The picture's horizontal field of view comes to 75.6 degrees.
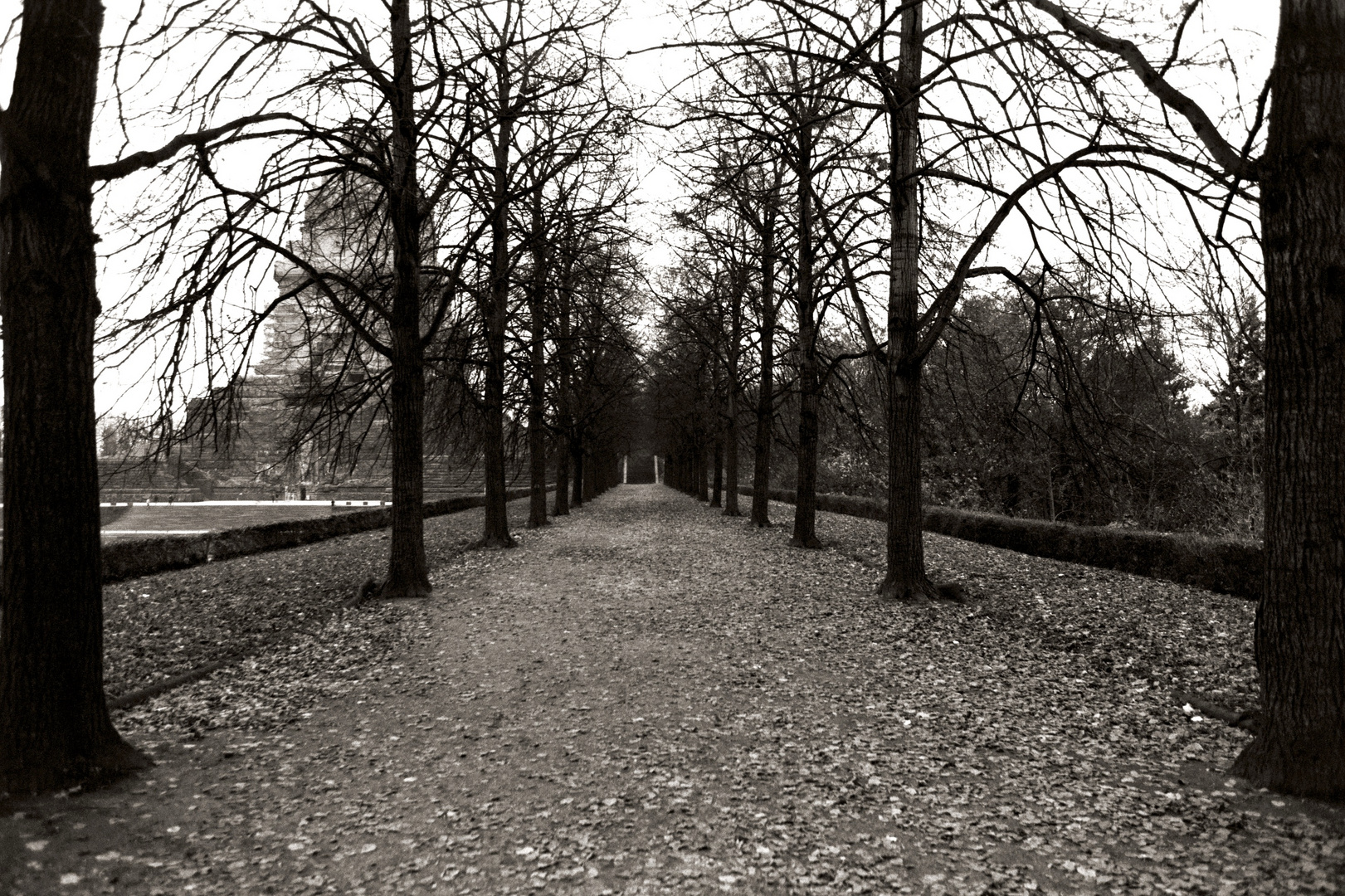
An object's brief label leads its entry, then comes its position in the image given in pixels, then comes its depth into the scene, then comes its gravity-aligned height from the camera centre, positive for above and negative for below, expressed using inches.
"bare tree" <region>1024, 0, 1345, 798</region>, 161.6 +9.6
